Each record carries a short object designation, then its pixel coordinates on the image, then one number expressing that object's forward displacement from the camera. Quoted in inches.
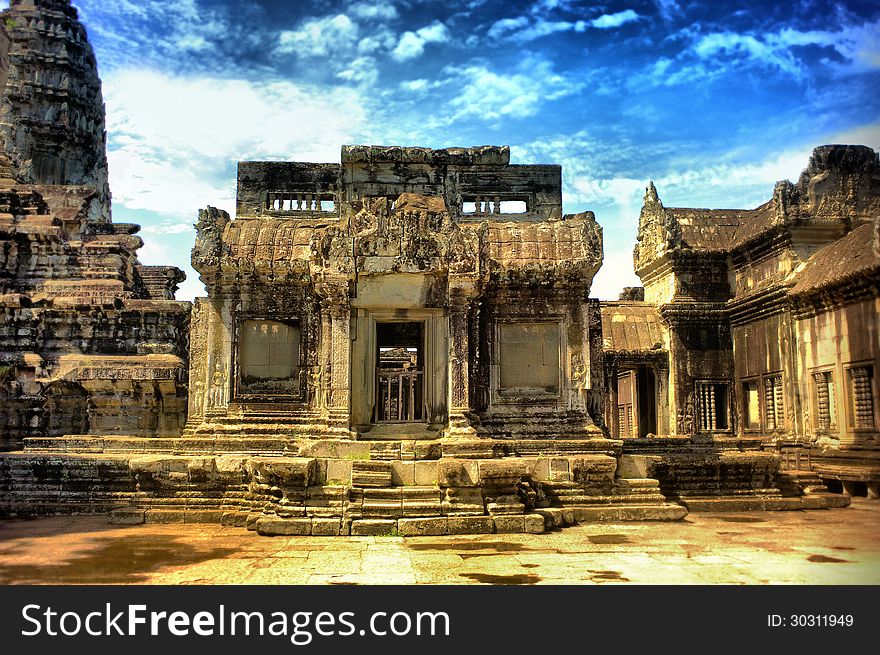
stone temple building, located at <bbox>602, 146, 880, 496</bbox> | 573.6
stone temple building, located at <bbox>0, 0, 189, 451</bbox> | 666.2
